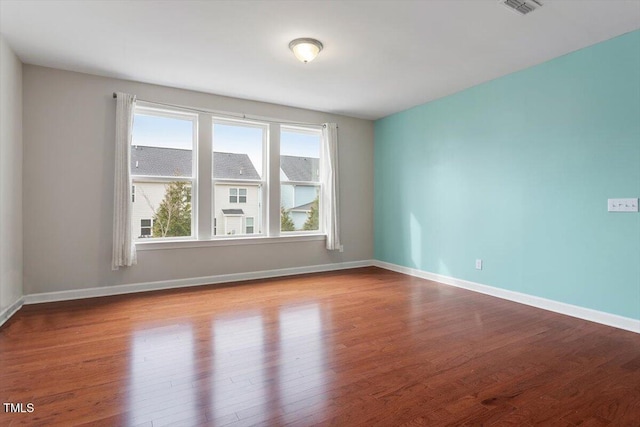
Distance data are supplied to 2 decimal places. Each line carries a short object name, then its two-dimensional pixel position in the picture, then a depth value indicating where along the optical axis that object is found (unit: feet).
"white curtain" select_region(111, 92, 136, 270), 13.10
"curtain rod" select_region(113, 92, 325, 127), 14.34
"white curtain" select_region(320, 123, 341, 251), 18.20
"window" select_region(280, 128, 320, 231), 17.67
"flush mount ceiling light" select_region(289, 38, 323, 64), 10.30
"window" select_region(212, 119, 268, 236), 15.90
